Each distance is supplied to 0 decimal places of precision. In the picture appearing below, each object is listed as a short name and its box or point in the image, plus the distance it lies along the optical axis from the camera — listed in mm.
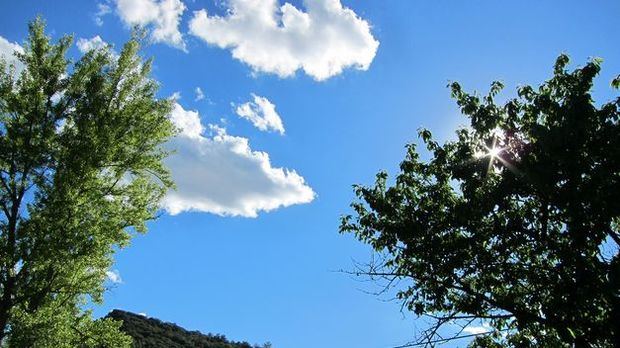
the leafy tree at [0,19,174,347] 14688
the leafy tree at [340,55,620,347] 9594
